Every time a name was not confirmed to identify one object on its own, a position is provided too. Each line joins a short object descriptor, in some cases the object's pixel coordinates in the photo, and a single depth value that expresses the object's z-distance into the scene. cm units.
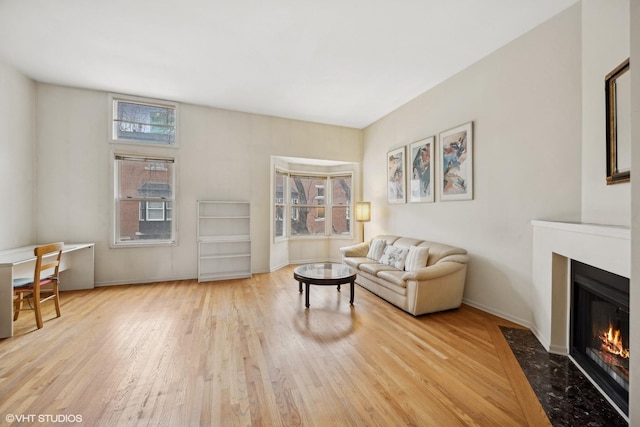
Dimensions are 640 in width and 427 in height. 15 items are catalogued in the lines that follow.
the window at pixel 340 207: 666
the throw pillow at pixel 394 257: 409
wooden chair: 281
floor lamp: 589
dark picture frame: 189
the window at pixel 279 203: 602
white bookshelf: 500
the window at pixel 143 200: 464
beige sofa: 323
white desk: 263
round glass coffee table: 342
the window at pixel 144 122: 462
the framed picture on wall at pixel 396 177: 489
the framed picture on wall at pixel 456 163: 358
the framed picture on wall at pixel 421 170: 422
